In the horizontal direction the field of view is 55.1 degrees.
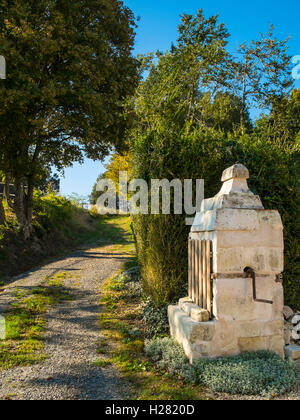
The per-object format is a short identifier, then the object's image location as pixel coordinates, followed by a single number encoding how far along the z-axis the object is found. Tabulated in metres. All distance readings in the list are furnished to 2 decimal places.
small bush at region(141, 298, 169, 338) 5.15
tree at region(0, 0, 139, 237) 9.15
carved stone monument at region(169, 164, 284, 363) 3.84
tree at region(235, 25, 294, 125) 12.28
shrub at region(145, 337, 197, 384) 3.71
